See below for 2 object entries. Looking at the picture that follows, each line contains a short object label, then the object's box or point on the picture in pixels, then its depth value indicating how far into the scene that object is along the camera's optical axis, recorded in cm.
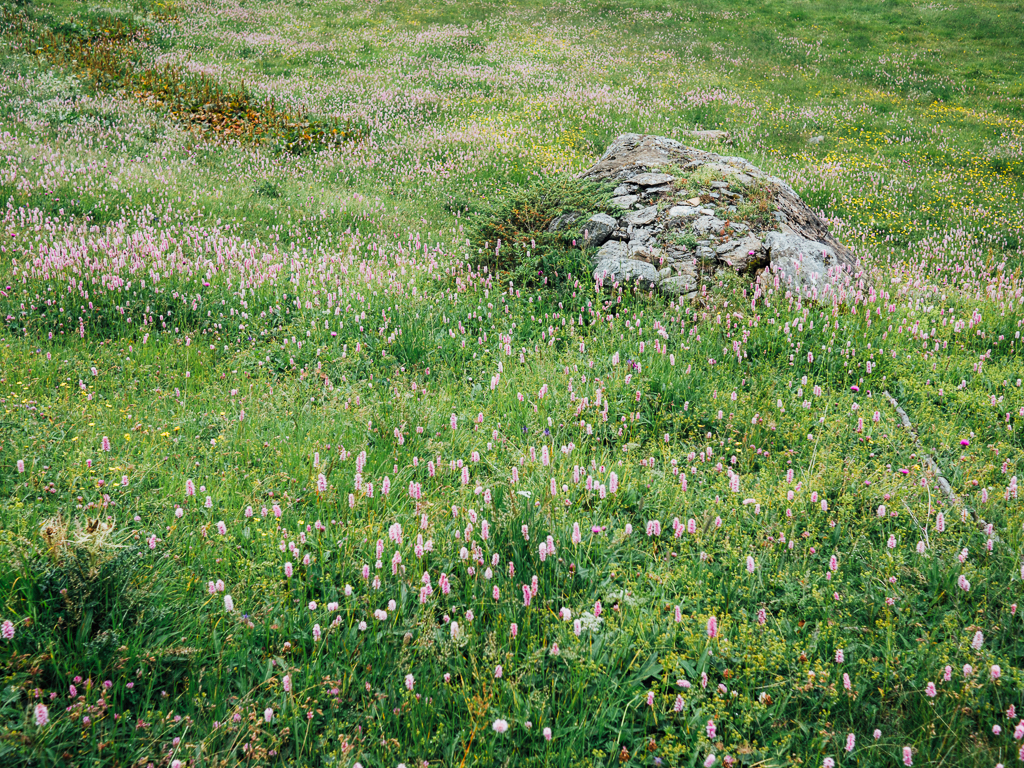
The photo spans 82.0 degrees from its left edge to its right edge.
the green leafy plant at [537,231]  789
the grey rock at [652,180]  877
